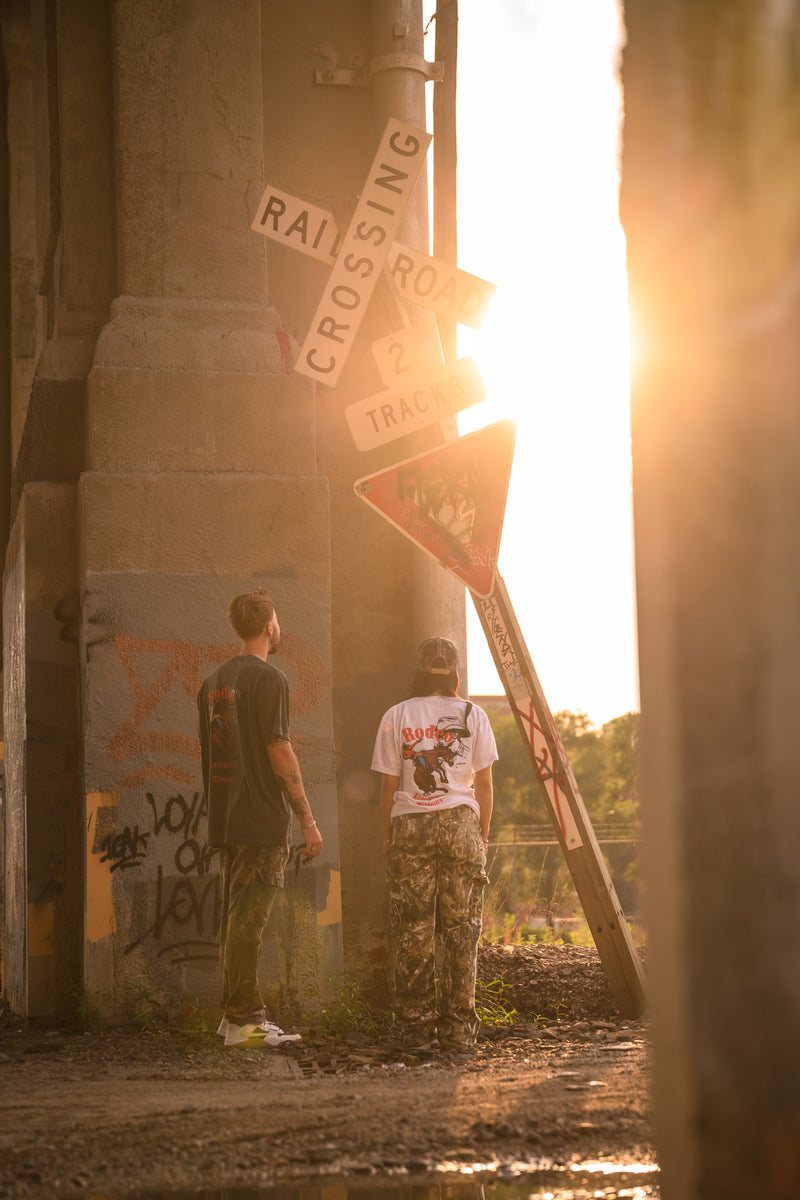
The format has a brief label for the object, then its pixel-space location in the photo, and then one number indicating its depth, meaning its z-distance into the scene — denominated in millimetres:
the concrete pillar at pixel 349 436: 7418
